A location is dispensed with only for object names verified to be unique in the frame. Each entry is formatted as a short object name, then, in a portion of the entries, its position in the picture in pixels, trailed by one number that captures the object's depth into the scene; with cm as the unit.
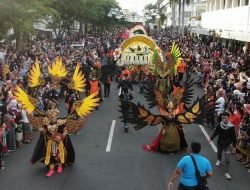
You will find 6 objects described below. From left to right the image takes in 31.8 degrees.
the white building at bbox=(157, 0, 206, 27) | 6317
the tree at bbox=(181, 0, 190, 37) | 5447
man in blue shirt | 691
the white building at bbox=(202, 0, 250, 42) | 2963
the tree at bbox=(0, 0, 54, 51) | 2427
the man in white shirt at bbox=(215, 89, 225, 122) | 1360
